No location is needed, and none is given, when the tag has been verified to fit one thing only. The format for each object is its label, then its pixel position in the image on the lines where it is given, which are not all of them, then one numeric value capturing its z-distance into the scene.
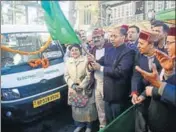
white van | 2.37
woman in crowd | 2.30
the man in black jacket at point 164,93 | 0.99
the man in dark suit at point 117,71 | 1.84
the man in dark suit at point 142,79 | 1.45
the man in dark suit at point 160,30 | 1.63
